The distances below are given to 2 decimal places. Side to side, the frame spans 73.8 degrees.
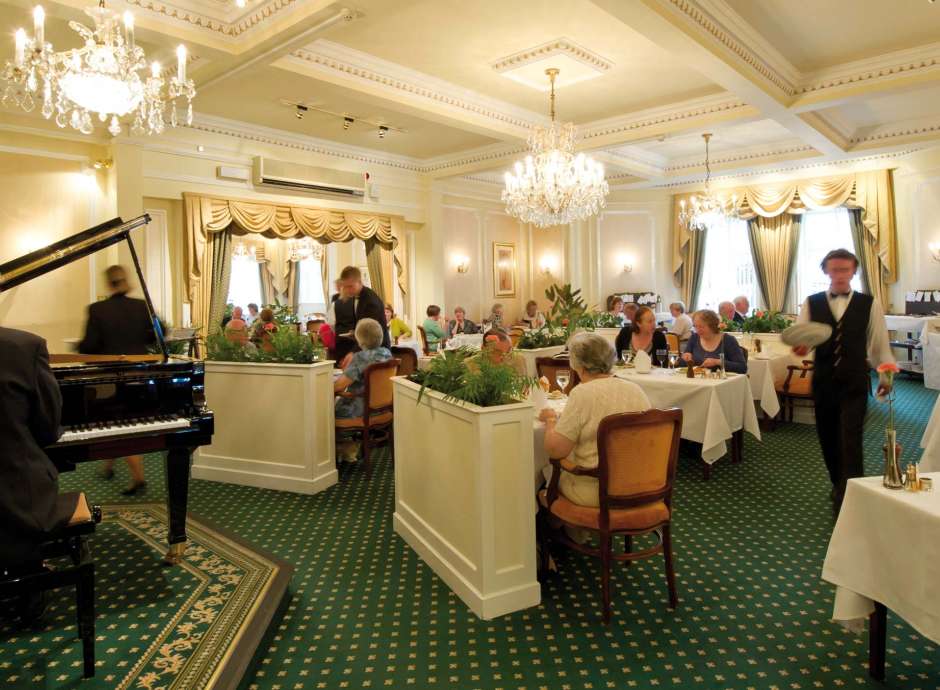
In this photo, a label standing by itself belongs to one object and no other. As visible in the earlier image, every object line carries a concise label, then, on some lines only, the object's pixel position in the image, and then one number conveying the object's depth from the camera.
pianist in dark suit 2.27
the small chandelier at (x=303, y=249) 12.38
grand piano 3.10
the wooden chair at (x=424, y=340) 9.53
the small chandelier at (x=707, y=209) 11.13
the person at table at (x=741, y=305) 10.31
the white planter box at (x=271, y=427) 4.94
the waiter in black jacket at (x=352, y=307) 6.31
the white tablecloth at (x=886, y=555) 2.04
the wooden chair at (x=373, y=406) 5.26
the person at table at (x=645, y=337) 5.95
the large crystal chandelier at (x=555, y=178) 7.28
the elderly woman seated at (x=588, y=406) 2.98
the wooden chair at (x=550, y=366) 4.81
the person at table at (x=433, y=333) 9.23
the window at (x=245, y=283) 12.09
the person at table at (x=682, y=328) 8.16
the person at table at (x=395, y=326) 9.60
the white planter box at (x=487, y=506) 3.04
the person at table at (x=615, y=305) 11.91
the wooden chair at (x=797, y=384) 6.77
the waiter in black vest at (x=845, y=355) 3.85
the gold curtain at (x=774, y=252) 12.20
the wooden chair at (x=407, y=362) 6.26
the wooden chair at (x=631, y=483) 2.88
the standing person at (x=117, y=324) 4.74
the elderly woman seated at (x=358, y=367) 5.30
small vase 2.25
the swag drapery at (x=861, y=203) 10.90
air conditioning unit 8.63
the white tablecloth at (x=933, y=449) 3.32
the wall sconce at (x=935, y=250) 10.32
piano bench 2.39
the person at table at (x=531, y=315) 12.66
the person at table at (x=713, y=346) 5.71
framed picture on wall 13.25
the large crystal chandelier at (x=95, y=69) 4.04
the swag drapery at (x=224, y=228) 8.15
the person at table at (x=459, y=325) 10.81
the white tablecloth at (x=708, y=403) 5.02
